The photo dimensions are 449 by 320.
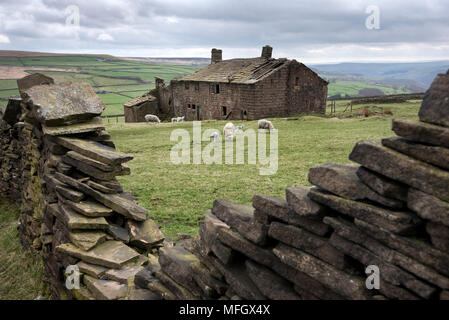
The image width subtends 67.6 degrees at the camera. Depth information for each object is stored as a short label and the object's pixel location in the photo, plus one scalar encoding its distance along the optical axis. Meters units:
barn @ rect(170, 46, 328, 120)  37.72
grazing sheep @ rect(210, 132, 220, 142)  24.78
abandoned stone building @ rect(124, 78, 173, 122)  49.78
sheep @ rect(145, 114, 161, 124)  43.50
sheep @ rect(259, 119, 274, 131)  27.80
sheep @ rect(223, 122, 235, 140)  24.77
